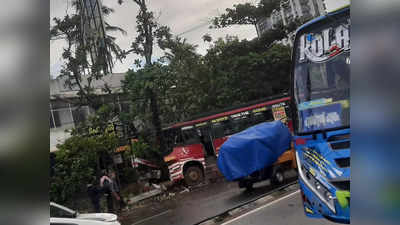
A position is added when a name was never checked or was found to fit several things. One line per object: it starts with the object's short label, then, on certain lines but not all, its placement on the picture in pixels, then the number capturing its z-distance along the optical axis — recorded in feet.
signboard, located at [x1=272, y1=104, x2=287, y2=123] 51.78
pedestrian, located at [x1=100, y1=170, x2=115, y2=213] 33.32
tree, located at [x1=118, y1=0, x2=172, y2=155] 42.45
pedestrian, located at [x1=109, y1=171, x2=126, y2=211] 35.47
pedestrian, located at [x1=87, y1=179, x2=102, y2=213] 33.22
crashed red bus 48.16
